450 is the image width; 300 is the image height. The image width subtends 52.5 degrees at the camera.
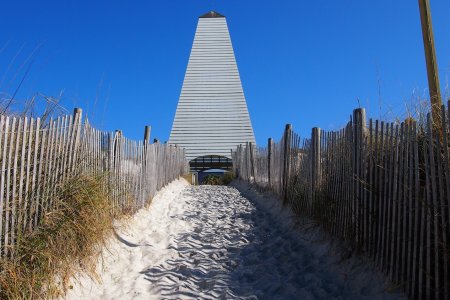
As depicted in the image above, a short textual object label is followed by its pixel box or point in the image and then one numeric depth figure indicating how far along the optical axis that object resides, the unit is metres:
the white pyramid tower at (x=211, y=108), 30.53
